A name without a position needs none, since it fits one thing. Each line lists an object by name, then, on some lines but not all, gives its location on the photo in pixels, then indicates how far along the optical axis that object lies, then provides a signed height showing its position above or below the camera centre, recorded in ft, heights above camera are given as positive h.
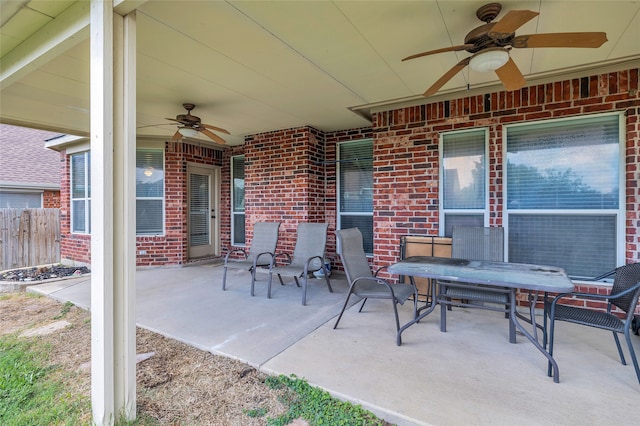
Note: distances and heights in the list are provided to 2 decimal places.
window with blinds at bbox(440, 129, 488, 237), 11.96 +1.25
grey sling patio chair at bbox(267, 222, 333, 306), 13.91 -1.68
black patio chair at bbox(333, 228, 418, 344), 8.98 -2.16
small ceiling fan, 12.73 +3.70
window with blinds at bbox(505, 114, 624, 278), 10.03 +0.54
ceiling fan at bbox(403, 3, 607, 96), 6.00 +3.60
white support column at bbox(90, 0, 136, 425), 5.12 -0.03
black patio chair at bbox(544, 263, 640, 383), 6.30 -2.41
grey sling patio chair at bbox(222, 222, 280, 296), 15.08 -1.54
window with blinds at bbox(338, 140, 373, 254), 16.74 +1.29
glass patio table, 6.81 -1.66
